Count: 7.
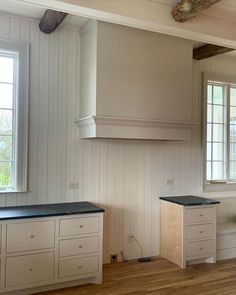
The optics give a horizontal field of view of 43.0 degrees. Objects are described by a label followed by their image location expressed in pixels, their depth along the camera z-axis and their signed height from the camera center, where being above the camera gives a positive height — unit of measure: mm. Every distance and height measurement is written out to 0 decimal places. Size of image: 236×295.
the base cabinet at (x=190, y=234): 3771 -1056
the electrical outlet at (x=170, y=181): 4280 -421
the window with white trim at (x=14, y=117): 3416 +371
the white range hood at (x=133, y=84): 3339 +794
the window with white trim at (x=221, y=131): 4691 +343
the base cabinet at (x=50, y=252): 2867 -1033
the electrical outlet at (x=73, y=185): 3673 -426
